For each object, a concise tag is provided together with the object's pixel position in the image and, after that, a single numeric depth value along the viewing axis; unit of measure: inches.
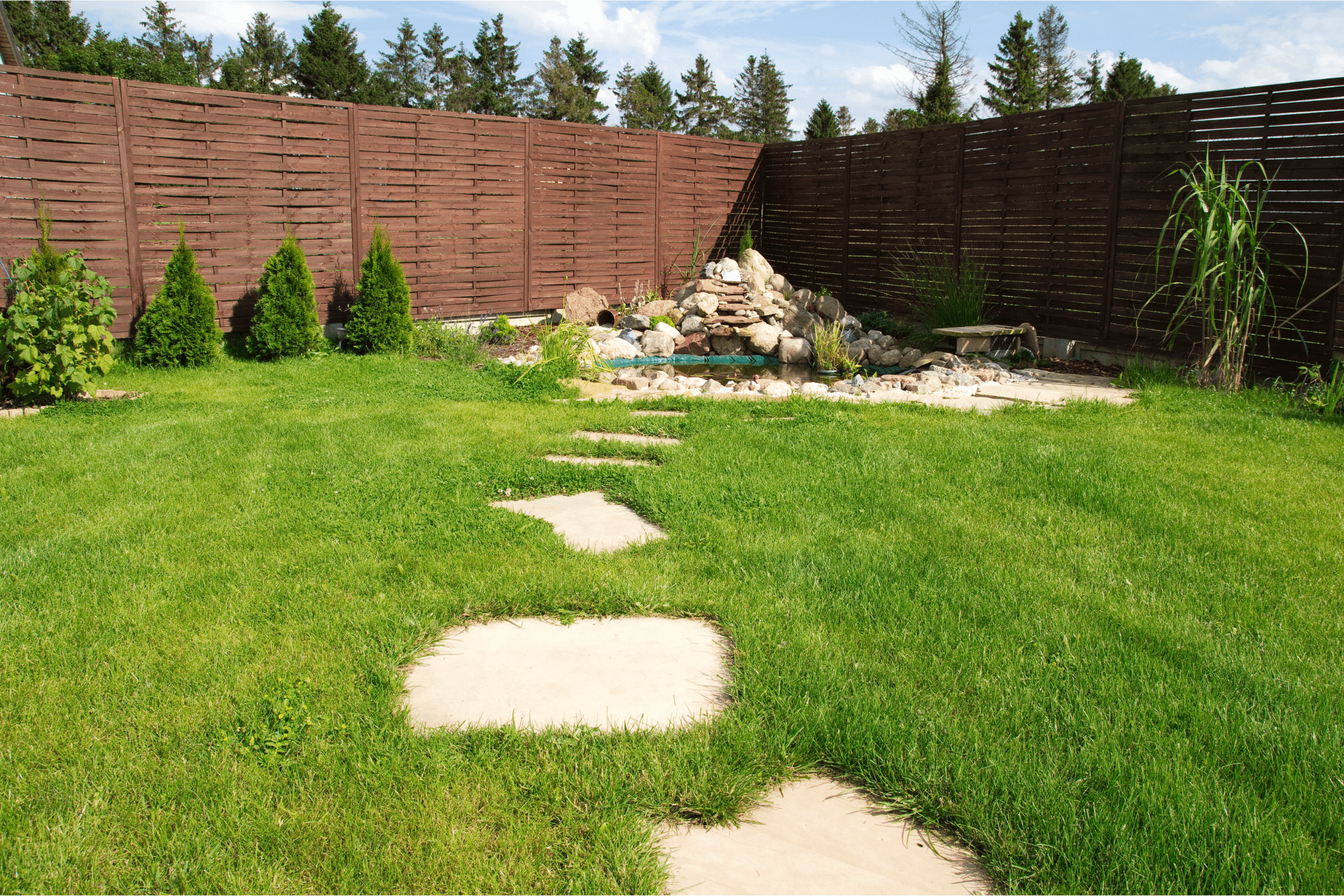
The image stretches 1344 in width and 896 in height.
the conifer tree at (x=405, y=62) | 1891.1
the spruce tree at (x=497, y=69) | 1803.6
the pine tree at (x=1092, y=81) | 1485.0
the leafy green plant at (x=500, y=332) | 354.9
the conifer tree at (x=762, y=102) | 1984.5
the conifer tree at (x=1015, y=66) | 1482.5
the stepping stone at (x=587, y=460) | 172.2
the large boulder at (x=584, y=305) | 387.2
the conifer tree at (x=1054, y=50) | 1582.2
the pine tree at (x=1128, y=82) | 1406.3
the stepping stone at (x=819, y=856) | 62.7
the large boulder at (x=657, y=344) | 357.4
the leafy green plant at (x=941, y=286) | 346.6
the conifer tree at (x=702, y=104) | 1930.4
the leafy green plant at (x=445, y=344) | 306.7
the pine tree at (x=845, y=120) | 1721.2
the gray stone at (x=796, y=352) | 355.9
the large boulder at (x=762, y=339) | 364.5
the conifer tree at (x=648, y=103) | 1771.7
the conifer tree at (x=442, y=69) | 1884.8
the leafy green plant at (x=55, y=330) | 211.3
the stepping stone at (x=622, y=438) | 189.6
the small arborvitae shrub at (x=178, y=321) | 272.2
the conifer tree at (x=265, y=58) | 1648.6
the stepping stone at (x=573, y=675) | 83.7
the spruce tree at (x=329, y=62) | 1469.0
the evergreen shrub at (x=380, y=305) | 303.4
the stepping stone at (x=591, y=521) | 128.6
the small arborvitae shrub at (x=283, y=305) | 286.2
